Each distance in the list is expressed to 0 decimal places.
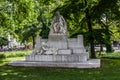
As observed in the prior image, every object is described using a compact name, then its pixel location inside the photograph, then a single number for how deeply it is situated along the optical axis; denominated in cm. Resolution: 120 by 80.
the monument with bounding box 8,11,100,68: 1288
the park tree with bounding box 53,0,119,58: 1717
